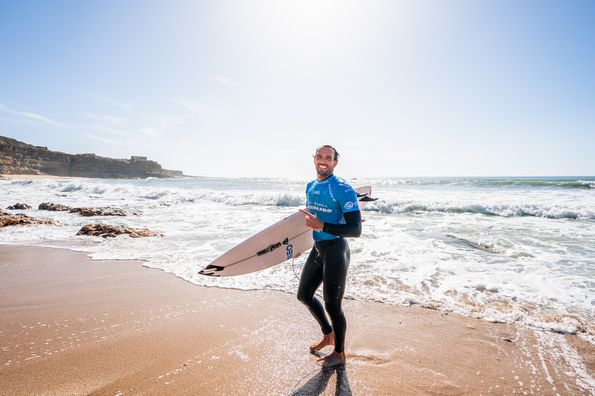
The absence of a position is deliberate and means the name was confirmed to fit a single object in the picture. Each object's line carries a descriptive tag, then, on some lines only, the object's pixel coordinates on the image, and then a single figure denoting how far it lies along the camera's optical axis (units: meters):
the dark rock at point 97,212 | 14.41
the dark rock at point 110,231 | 9.42
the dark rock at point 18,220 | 10.51
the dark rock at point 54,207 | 15.86
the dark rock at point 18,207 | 15.59
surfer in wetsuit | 2.89
